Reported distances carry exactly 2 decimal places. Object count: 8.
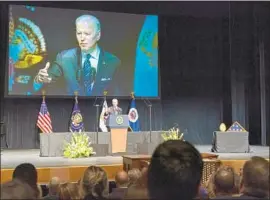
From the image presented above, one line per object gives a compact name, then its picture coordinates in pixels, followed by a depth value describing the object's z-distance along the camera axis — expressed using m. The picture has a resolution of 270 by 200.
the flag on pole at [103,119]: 9.04
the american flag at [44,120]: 8.78
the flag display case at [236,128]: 7.84
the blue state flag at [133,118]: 9.19
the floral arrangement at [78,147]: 6.60
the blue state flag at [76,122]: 8.93
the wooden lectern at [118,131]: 7.23
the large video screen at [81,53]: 8.55
